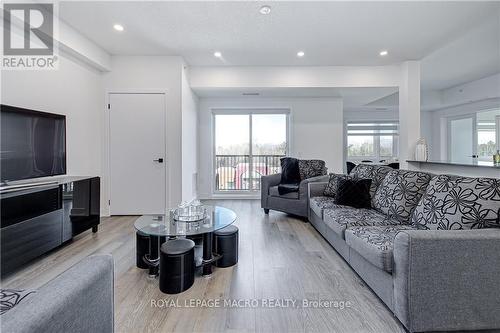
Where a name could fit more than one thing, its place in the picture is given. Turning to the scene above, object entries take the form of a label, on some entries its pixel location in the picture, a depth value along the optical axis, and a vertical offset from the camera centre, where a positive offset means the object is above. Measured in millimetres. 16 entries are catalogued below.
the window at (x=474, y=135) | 6086 +802
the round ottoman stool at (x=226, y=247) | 2359 -784
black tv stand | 2098 -503
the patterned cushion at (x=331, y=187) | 3437 -306
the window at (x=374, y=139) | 7504 +809
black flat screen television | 2318 +235
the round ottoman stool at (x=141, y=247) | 2288 -766
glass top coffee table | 2131 -568
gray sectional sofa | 1417 -572
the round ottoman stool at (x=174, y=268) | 1907 -807
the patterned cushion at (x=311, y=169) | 4465 -62
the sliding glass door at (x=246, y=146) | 5910 +476
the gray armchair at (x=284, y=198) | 3837 -529
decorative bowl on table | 2420 -481
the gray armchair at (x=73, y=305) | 624 -406
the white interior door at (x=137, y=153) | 4098 +215
